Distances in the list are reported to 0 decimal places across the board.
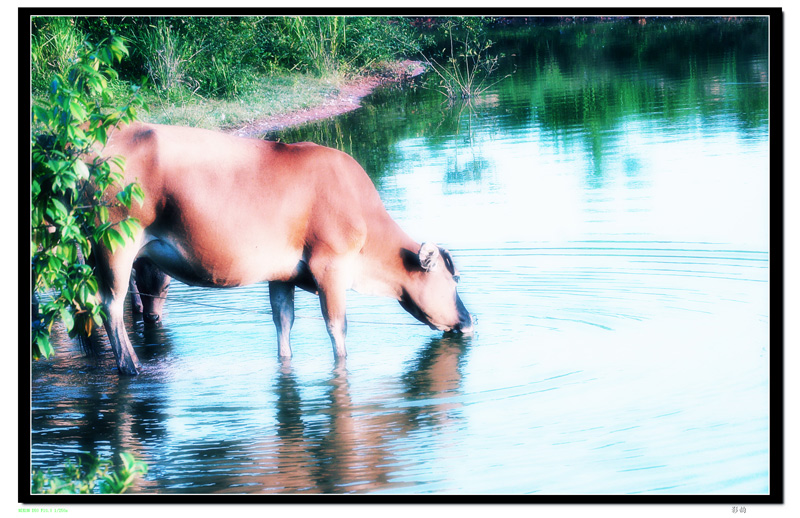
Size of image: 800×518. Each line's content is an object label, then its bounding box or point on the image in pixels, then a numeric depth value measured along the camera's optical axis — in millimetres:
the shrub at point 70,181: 10852
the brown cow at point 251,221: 13000
